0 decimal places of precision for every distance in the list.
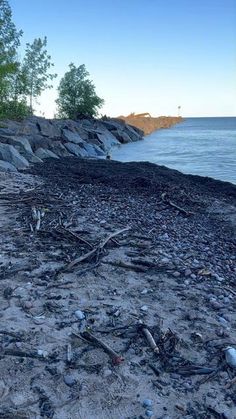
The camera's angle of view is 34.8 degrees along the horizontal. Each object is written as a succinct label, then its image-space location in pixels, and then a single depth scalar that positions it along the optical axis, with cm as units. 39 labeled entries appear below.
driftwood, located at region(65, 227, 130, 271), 620
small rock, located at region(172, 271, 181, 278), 609
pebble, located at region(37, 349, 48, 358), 399
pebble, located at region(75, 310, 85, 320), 476
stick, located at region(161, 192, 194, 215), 1024
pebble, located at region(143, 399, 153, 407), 343
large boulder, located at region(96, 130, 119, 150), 3740
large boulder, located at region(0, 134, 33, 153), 2005
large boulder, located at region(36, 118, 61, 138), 2959
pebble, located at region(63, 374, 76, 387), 362
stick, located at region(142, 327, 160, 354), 417
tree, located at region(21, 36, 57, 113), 4375
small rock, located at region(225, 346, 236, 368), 400
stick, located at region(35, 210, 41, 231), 789
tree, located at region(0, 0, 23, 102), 2025
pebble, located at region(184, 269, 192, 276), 614
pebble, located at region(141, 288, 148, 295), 548
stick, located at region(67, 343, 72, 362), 395
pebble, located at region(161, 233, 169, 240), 788
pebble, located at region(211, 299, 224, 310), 519
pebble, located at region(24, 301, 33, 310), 491
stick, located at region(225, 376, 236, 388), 370
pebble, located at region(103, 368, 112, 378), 377
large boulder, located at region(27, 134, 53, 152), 2365
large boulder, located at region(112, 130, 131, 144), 4697
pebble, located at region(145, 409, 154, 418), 331
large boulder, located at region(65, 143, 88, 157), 2712
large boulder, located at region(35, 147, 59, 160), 2180
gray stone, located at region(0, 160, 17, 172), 1510
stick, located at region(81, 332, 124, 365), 399
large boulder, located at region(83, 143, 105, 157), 2982
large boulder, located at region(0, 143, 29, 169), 1679
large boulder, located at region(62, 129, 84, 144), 3036
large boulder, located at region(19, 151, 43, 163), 1934
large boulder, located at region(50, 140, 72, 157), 2494
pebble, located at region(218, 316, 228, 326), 480
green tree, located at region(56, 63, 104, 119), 5575
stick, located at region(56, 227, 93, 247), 722
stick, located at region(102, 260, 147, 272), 622
